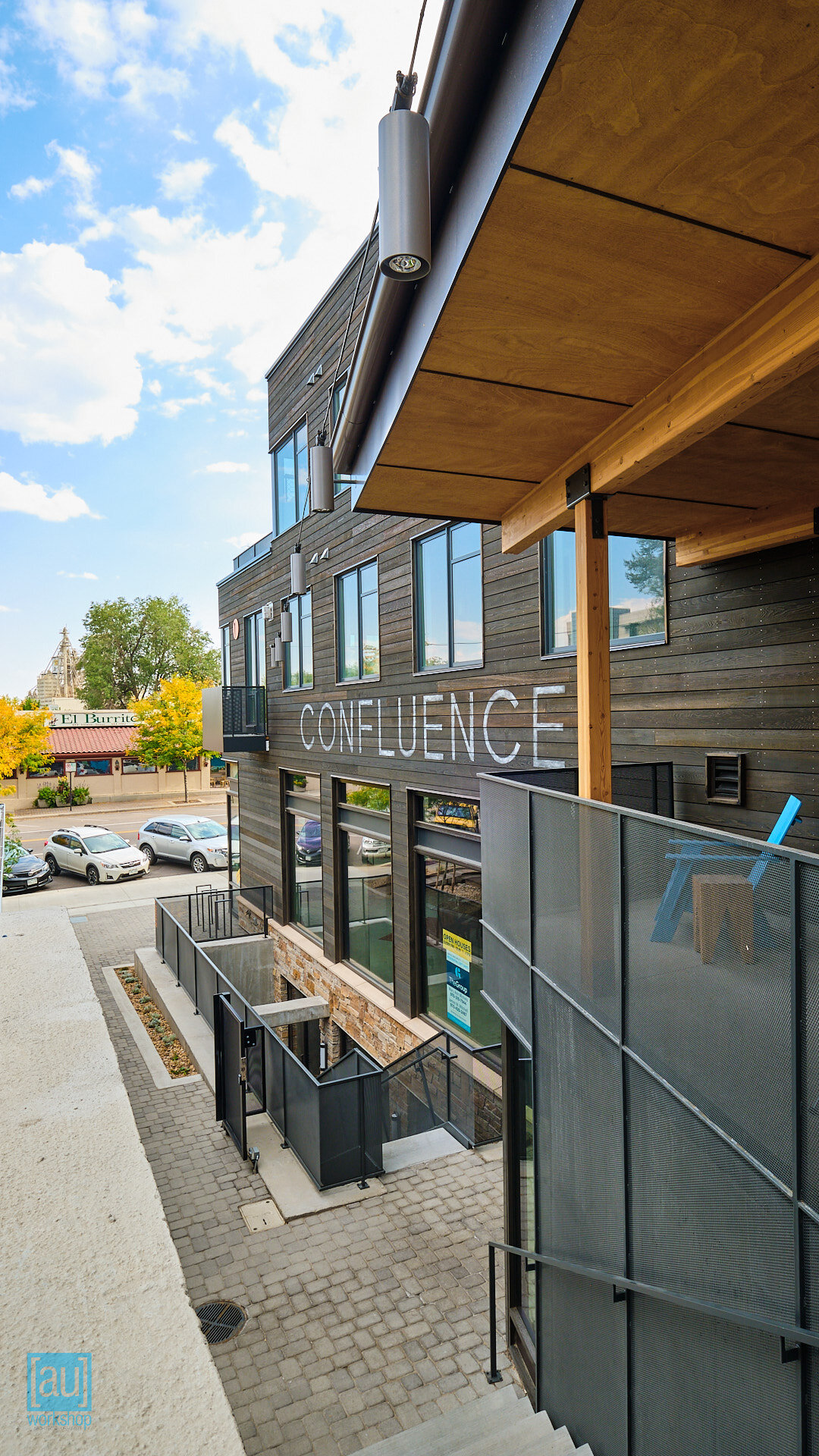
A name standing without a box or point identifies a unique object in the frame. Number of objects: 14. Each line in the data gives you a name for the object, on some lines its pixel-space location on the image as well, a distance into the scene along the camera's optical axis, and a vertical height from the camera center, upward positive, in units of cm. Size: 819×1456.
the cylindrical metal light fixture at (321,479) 718 +231
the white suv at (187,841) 2717 -432
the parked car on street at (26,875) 2347 -467
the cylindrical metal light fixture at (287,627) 1451 +184
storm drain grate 581 -470
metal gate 868 -411
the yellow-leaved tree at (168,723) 4494 +10
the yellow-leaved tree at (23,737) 3130 -50
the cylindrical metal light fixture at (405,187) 240 +174
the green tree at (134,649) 6456 +657
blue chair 244 -62
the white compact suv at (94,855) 2564 -448
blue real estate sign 973 -337
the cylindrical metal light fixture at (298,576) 1264 +247
